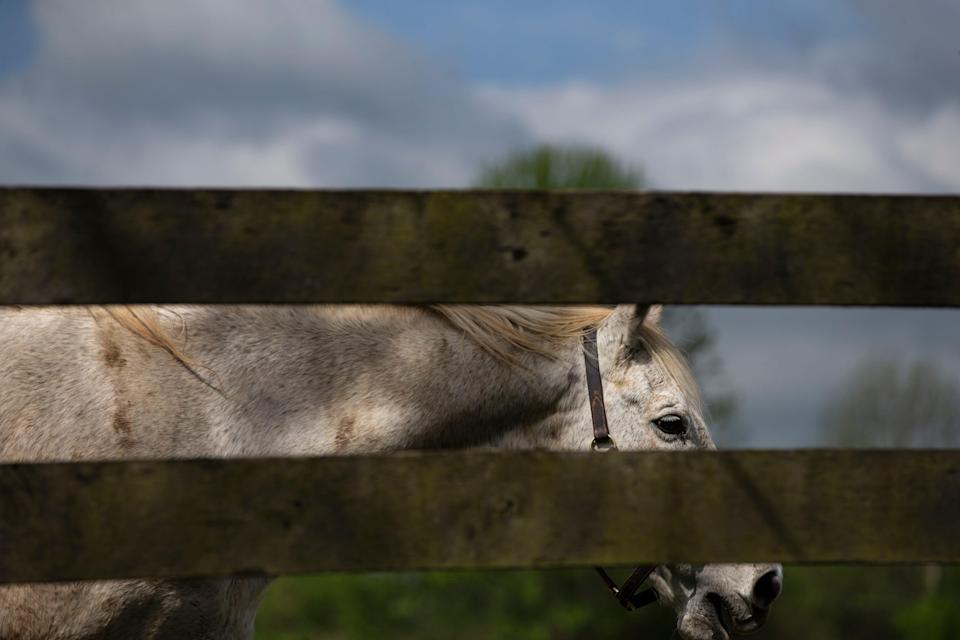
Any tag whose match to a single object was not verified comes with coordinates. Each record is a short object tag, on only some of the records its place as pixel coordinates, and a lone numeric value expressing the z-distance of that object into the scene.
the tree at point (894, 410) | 61.03
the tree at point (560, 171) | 52.69
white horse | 6.82
